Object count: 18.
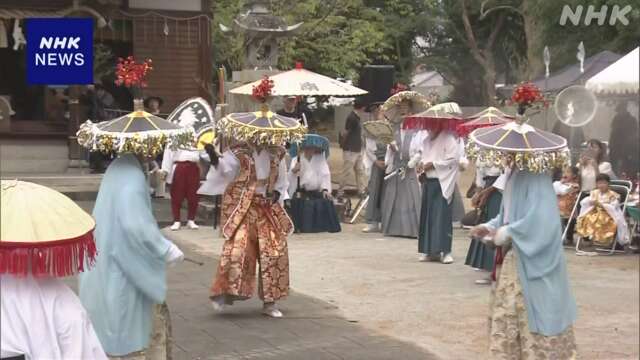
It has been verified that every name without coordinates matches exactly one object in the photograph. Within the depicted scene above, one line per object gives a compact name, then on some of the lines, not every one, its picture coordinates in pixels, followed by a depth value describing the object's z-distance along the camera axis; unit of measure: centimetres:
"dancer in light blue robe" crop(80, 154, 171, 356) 536
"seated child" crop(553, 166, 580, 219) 1230
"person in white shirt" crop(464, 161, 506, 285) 969
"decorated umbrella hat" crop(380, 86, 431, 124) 1241
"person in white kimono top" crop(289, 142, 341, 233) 1346
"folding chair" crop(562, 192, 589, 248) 1203
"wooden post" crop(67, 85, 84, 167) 1842
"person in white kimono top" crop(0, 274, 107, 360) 348
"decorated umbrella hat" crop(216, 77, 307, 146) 794
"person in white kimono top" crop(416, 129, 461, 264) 1092
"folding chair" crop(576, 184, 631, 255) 1153
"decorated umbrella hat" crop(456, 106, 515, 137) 993
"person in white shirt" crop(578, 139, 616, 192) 1184
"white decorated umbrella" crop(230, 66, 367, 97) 1401
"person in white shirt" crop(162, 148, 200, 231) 1332
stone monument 1562
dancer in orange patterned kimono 803
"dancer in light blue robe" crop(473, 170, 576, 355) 571
